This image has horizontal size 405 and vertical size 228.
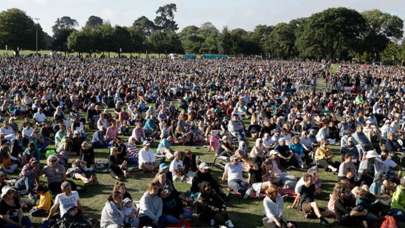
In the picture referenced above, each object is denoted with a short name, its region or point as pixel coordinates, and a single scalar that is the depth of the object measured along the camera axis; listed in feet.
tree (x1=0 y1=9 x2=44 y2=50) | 316.60
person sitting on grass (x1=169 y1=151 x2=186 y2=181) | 45.50
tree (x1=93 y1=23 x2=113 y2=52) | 312.54
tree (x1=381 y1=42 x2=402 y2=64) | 281.54
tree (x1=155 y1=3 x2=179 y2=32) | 617.21
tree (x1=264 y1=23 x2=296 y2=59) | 361.10
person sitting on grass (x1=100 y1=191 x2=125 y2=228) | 31.24
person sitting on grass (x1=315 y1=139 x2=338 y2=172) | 52.52
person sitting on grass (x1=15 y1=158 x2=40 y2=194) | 38.81
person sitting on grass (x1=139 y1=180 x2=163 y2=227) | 33.01
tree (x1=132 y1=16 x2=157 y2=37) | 572.10
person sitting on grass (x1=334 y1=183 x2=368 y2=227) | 35.17
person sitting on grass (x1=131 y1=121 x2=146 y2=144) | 61.67
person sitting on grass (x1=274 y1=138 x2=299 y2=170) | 52.39
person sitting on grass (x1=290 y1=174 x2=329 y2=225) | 37.17
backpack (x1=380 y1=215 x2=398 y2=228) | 33.42
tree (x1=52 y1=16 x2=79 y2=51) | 334.65
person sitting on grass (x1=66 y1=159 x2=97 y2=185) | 44.37
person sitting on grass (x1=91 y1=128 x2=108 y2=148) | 60.34
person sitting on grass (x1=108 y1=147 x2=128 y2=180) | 46.78
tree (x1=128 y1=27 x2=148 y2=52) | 337.31
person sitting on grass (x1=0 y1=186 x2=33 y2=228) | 31.35
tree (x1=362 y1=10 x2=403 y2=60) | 330.36
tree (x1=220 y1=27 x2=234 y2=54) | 363.13
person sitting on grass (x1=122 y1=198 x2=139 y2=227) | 31.74
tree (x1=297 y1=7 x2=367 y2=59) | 310.24
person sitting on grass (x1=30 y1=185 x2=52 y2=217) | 35.70
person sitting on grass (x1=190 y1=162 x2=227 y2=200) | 38.45
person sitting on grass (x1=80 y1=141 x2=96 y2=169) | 46.37
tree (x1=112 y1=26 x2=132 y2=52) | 322.14
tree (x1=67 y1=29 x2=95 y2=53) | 304.09
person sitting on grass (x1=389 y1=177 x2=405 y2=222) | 36.83
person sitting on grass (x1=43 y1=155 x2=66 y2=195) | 39.50
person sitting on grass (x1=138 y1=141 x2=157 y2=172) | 49.01
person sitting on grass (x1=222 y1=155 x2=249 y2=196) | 42.19
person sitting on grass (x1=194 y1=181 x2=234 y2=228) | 35.58
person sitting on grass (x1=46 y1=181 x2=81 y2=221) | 32.60
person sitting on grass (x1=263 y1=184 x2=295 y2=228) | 33.12
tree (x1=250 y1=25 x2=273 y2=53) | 383.86
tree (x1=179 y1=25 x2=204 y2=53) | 391.24
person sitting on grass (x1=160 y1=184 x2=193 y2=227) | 33.78
